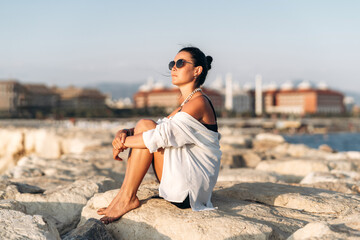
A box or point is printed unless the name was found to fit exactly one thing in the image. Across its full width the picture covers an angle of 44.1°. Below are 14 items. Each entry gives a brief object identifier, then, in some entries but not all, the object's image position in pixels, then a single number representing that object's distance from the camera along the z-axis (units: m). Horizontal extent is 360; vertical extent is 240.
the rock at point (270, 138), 18.72
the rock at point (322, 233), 2.09
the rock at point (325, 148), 15.54
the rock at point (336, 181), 4.60
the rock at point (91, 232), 2.48
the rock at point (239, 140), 14.89
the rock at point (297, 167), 6.61
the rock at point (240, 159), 8.31
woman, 2.74
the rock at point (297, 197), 3.18
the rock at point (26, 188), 3.89
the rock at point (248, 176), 5.08
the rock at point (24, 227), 2.17
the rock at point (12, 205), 2.86
